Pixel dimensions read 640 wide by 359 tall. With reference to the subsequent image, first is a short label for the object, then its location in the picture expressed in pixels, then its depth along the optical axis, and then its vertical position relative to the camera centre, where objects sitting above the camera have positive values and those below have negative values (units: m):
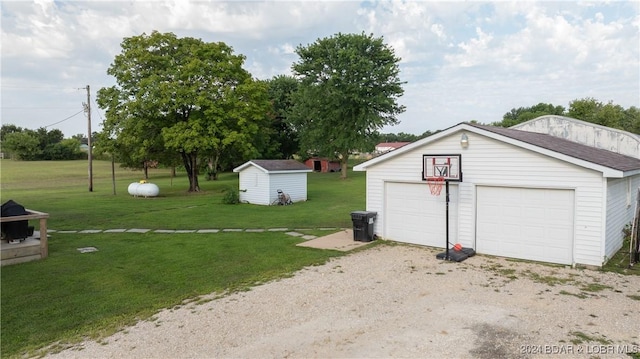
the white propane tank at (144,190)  25.36 -1.70
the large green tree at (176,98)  25.00 +4.18
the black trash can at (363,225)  11.48 -1.80
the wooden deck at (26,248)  9.46 -2.07
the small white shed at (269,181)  21.08 -0.95
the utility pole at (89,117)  29.78 +3.46
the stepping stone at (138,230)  13.96 -2.36
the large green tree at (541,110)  72.28 +10.91
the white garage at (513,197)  8.55 -0.83
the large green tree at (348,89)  36.56 +6.96
